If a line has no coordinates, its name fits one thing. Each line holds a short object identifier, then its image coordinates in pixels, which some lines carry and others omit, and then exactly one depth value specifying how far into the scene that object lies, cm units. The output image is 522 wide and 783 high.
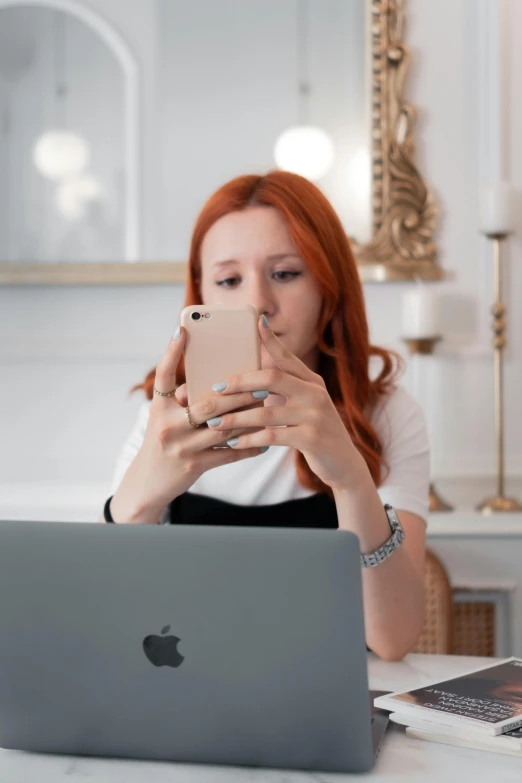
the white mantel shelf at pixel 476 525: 193
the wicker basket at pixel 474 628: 198
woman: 102
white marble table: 73
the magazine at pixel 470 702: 81
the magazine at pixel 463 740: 79
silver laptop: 68
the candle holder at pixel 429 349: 202
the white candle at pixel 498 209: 202
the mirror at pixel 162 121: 217
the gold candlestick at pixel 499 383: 203
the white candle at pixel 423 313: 204
